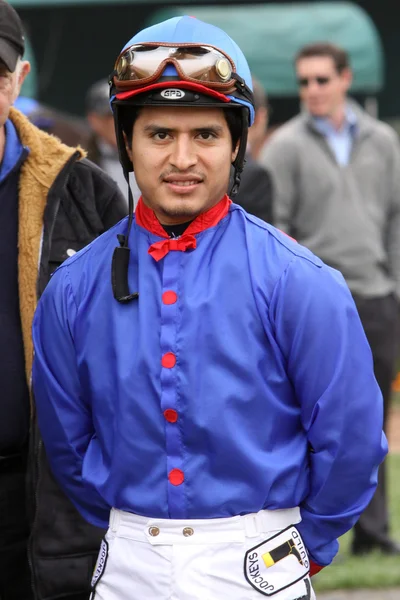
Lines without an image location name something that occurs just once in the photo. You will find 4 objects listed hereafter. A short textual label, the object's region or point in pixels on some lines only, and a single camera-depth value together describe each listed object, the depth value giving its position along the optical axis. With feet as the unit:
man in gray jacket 45.65
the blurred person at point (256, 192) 37.11
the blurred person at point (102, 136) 48.82
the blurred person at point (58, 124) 47.57
